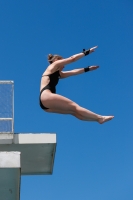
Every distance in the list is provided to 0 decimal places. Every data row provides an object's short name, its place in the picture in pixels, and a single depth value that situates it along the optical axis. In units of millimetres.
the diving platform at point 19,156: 10719
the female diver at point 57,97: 10211
